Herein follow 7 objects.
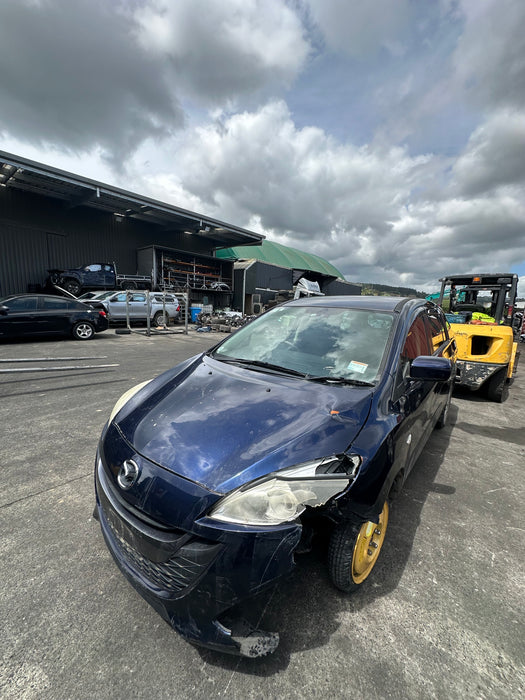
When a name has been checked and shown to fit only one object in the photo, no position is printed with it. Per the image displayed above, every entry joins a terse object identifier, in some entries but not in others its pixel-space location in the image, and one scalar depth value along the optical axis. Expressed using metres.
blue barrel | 18.43
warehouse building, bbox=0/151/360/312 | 15.36
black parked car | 8.11
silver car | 13.39
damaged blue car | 1.17
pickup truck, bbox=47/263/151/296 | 14.80
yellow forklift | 4.86
